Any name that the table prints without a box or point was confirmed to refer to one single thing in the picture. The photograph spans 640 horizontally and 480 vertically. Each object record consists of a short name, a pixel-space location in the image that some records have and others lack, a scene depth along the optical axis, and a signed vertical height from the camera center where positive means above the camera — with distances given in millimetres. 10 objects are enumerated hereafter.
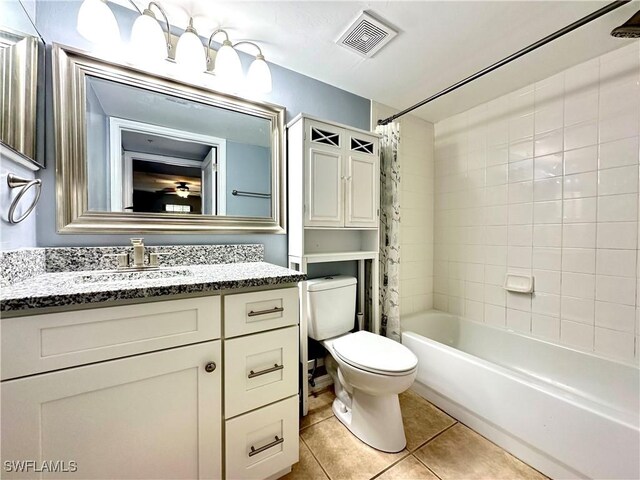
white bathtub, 958 -822
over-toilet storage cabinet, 1465 +268
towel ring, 846 +169
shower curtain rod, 954 +880
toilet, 1187 -640
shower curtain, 1801 +3
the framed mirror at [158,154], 1069 +411
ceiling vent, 1213 +1042
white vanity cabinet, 647 -475
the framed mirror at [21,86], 836 +554
